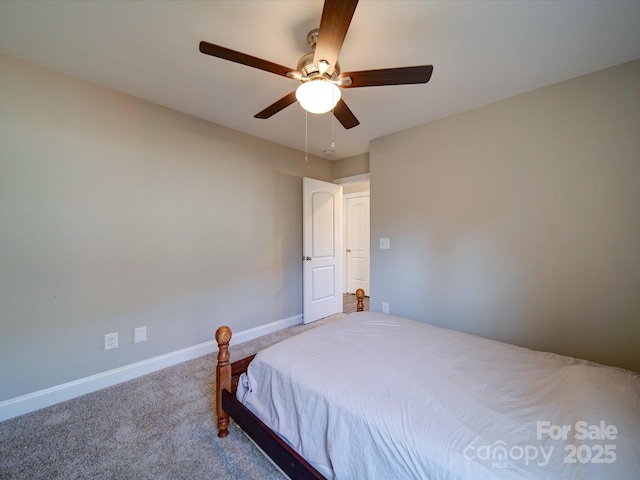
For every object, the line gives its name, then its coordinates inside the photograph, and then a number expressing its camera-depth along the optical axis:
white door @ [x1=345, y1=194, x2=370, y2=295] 5.40
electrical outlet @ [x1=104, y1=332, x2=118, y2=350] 2.17
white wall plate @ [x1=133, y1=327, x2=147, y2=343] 2.31
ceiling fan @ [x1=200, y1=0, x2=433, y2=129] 1.20
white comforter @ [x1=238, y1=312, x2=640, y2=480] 0.82
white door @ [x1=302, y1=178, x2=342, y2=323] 3.65
